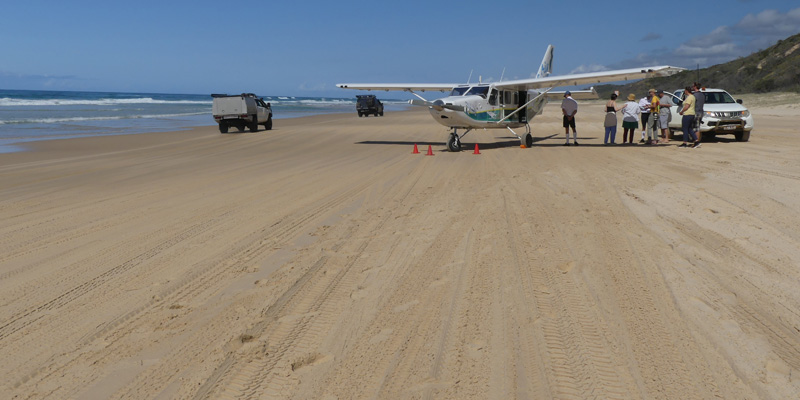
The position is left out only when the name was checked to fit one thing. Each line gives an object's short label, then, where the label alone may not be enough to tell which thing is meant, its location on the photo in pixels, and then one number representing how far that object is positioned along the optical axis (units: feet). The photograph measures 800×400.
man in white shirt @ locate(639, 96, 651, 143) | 57.46
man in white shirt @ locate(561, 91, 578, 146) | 56.03
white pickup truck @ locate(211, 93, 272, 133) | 91.97
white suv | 56.13
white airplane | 52.80
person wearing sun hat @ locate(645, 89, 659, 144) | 56.34
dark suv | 165.17
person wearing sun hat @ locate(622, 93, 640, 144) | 55.98
